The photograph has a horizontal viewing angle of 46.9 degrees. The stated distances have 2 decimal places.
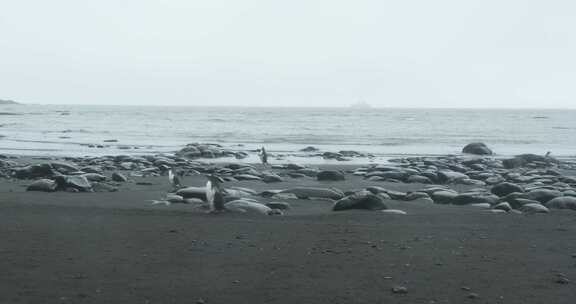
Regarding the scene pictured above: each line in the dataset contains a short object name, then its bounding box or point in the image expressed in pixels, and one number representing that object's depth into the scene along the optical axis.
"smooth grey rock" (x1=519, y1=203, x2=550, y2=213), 11.34
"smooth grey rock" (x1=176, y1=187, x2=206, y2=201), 11.87
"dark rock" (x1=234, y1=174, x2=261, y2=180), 16.95
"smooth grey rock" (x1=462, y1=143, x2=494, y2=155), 33.16
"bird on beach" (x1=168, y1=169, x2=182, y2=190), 14.20
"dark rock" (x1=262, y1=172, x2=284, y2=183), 16.59
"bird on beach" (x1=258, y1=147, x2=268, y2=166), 23.98
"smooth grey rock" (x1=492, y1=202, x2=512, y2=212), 11.52
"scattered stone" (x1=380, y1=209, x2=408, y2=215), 10.72
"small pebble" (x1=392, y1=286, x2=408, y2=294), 5.71
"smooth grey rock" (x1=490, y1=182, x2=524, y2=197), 13.63
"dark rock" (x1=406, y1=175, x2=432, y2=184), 17.30
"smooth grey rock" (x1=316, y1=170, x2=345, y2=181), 17.75
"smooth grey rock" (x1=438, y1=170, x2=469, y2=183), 17.48
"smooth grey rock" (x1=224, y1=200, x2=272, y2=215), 10.47
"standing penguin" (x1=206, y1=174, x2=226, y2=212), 10.52
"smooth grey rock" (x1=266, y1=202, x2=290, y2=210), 11.16
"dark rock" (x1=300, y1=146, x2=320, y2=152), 33.91
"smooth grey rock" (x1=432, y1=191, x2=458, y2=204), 12.66
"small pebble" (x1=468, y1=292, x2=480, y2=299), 5.59
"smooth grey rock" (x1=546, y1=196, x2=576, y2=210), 11.83
